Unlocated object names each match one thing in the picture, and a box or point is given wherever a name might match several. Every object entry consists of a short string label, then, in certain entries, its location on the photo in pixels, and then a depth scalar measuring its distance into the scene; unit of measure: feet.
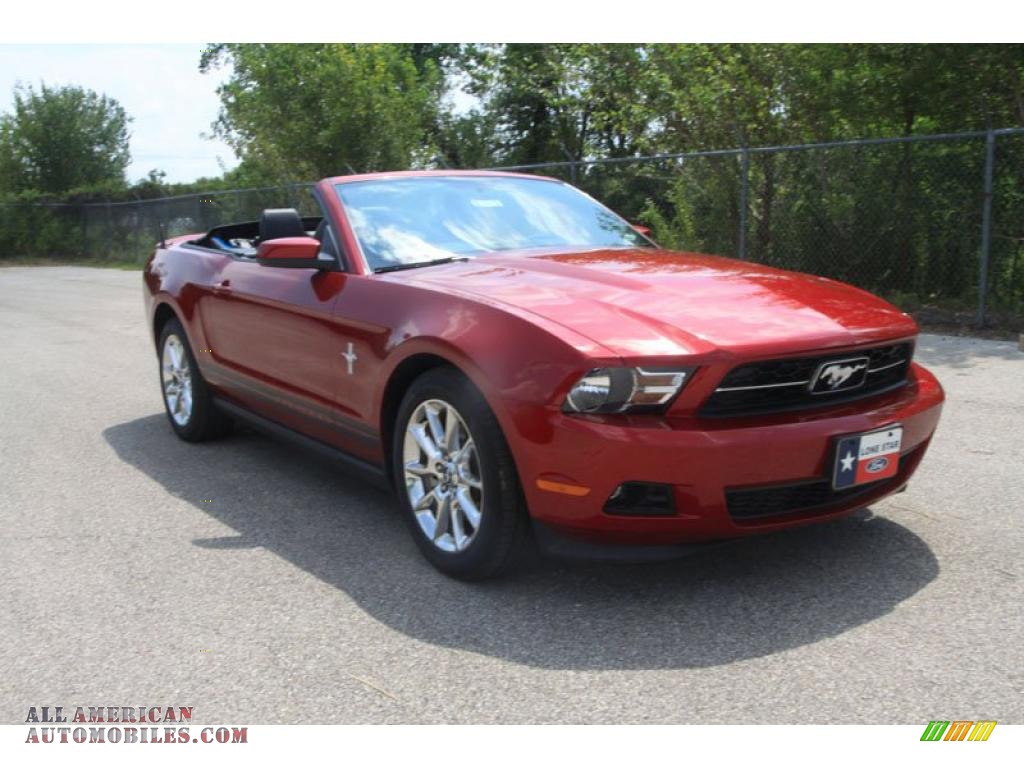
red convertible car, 10.66
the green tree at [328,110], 76.79
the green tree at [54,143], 131.54
